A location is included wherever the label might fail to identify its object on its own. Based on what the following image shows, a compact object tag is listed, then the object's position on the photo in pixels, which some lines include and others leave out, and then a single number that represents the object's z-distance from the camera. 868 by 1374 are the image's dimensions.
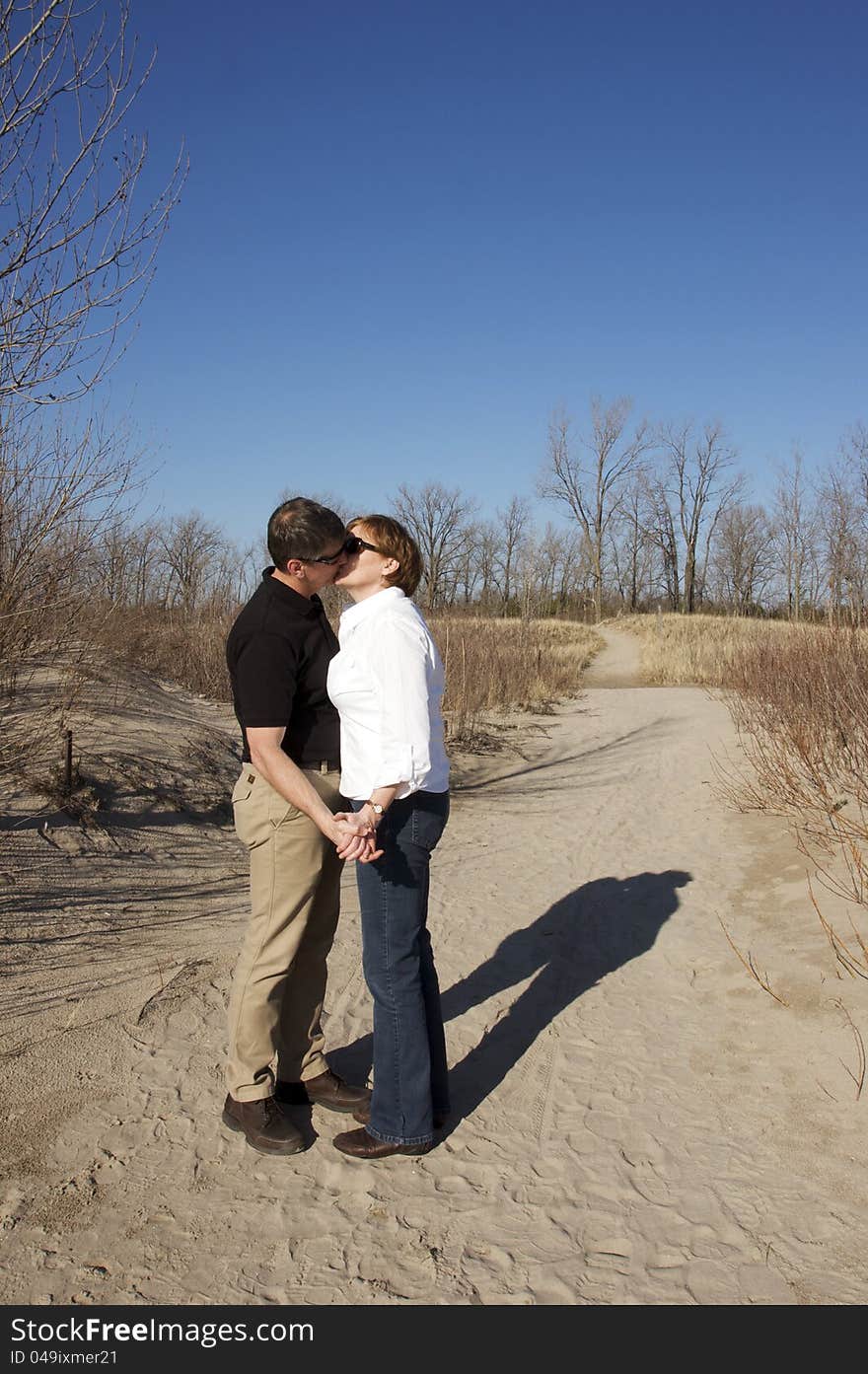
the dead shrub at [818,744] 7.04
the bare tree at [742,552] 56.94
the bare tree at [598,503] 56.94
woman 2.76
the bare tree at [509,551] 54.77
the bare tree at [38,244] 4.54
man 2.89
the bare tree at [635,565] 60.47
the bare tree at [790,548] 27.33
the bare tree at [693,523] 58.44
